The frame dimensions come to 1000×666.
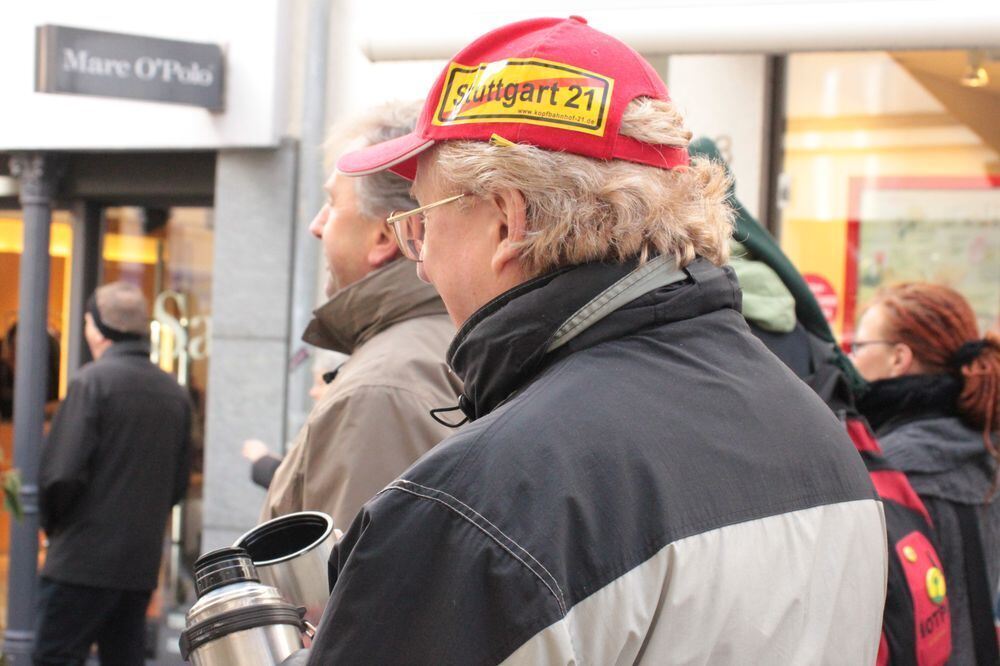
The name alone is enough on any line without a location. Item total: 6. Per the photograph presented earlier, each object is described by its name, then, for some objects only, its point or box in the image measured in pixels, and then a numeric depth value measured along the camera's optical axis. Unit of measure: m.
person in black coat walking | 5.39
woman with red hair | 3.16
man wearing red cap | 1.24
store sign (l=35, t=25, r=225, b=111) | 5.67
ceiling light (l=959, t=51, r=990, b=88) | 5.39
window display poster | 5.47
